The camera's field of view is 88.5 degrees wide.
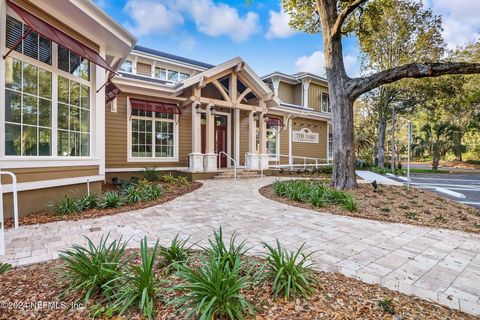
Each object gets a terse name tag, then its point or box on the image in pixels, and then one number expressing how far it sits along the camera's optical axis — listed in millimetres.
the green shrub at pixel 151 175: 9445
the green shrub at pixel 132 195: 6134
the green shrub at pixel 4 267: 2607
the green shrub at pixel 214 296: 1880
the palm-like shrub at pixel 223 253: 2462
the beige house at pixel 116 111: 4633
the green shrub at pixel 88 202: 5325
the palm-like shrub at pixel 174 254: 2768
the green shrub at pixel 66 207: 4996
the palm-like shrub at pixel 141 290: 1970
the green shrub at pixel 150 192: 6465
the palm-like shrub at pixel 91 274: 2191
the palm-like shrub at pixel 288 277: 2195
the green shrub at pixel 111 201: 5588
